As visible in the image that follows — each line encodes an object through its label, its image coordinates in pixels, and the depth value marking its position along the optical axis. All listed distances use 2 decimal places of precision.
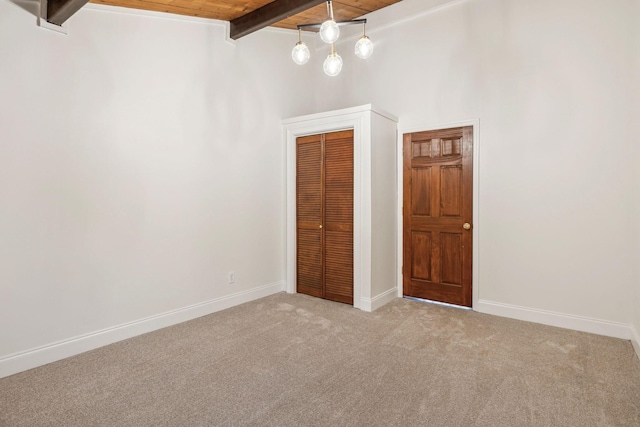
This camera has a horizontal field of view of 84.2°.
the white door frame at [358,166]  3.89
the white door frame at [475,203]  3.79
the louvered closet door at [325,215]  4.11
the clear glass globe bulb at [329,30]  2.33
